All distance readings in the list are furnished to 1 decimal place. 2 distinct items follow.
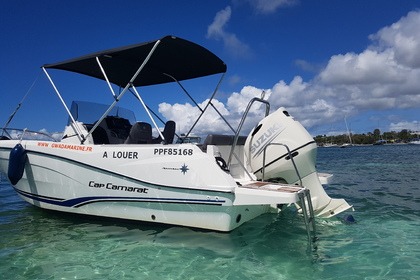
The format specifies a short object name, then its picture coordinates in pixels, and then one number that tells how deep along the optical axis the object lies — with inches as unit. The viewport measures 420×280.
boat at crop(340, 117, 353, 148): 5600.4
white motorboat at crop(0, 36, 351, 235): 190.7
